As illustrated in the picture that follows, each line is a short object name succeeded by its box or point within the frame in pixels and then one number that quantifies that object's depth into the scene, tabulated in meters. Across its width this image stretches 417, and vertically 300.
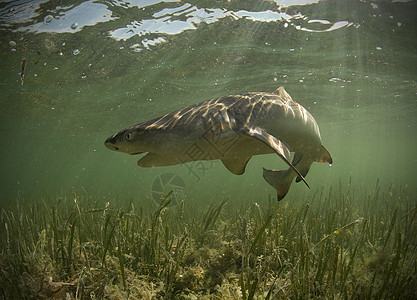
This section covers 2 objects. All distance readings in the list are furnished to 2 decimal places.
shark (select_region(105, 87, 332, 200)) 3.72
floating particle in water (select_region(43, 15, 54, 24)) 9.91
